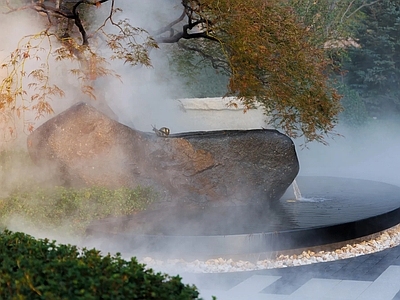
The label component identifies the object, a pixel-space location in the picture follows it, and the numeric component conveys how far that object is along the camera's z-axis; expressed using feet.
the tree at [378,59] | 58.95
